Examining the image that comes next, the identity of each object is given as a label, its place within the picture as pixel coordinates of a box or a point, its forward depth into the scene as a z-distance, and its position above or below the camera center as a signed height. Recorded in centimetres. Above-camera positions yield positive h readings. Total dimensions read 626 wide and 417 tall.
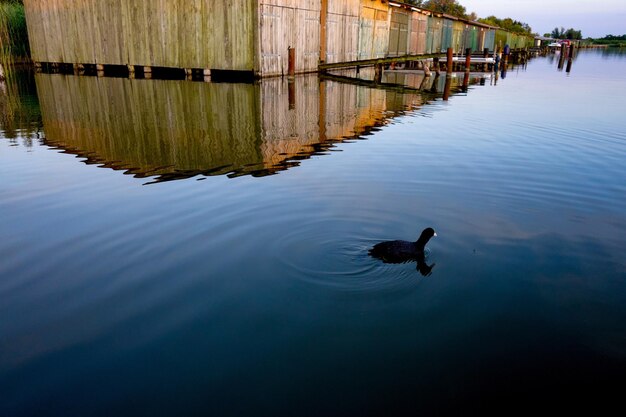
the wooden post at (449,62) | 2616 +33
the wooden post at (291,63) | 2303 +24
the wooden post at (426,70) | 2942 -17
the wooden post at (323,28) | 2548 +224
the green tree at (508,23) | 9264 +931
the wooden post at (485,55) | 3762 +103
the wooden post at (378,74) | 2642 -37
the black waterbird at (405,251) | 483 -192
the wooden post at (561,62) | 4334 +59
